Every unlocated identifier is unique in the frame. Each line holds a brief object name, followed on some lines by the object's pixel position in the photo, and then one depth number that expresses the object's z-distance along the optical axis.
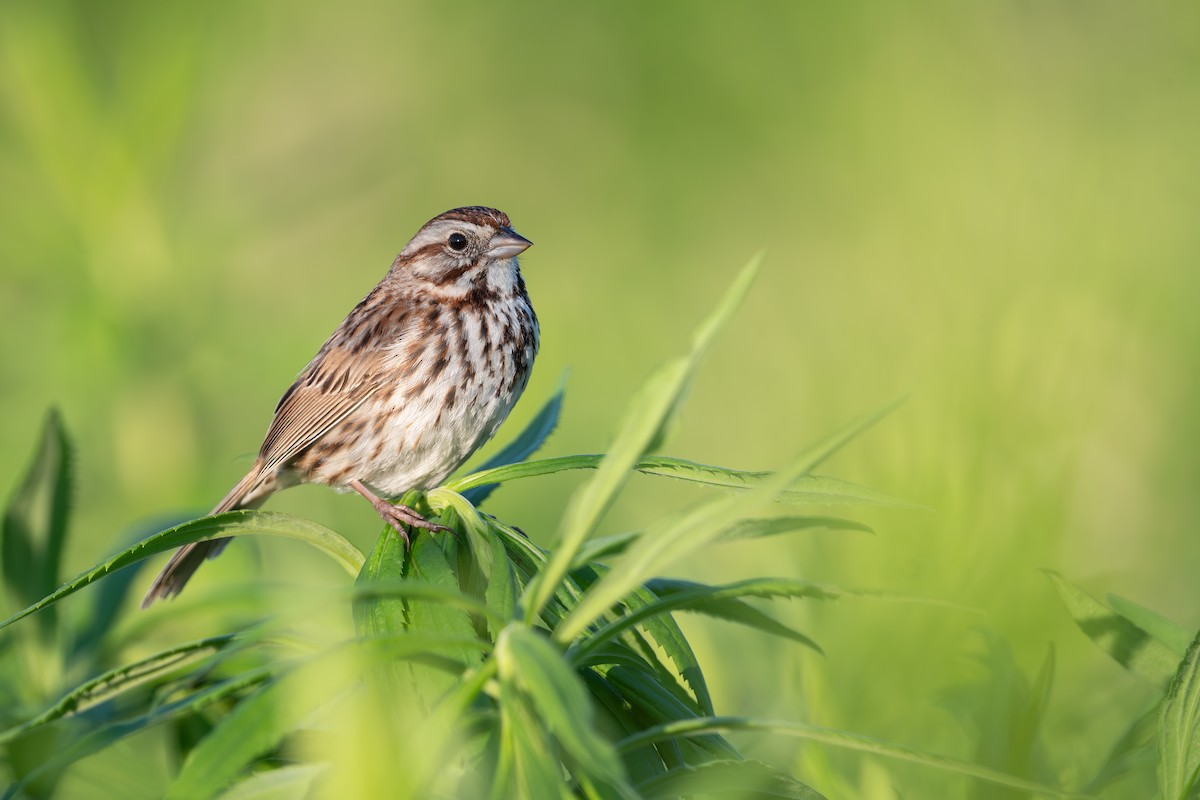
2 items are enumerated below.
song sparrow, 5.73
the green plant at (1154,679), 3.04
